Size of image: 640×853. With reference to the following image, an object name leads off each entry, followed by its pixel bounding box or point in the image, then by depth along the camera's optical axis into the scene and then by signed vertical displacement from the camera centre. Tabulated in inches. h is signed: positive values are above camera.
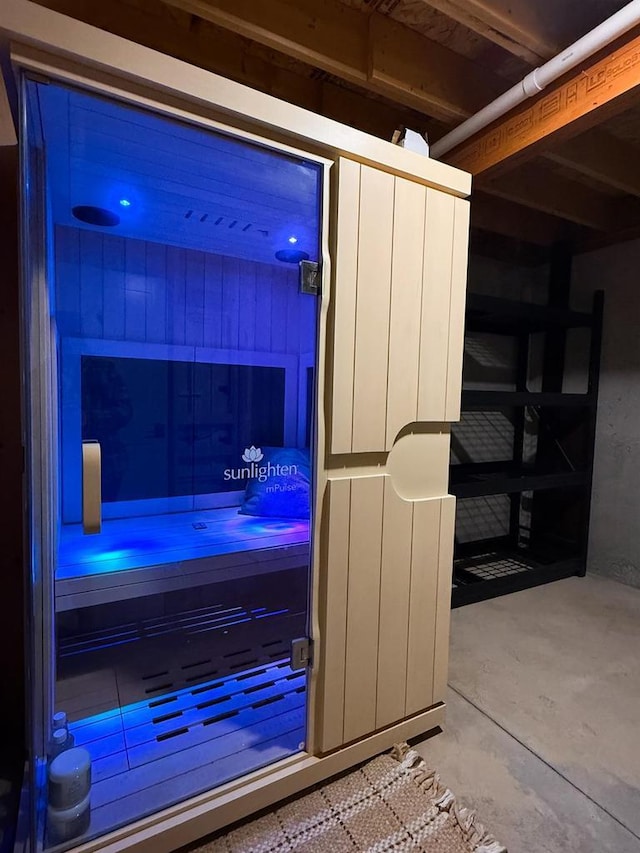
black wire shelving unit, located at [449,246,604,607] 94.1 -16.7
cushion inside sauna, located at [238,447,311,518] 64.7 -13.2
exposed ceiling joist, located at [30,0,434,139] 52.8 +46.3
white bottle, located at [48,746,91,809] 39.3 -36.0
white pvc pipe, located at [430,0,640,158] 46.5 +41.7
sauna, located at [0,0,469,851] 40.3 -4.8
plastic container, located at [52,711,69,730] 44.7 -34.5
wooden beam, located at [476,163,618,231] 87.1 +44.5
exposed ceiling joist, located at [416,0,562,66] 49.6 +45.4
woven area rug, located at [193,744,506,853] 42.7 -44.0
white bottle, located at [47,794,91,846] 38.5 -39.1
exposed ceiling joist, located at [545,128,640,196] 76.9 +45.1
